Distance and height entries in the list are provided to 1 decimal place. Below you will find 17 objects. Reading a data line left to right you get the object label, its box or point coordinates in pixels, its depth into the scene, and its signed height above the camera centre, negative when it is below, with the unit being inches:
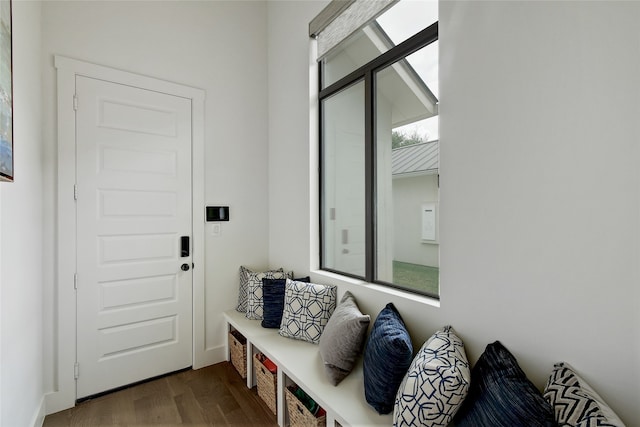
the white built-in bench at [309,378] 54.9 -34.8
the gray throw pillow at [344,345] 64.1 -28.0
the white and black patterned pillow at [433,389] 44.6 -25.8
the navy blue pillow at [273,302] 90.7 -26.2
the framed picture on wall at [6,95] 45.1 +18.0
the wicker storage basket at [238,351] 93.7 -43.3
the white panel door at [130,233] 83.9 -5.9
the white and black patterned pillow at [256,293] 97.7 -25.5
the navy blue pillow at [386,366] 52.9 -26.6
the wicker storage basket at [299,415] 60.9 -41.7
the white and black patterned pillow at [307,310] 81.3 -26.0
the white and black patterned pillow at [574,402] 34.1 -22.2
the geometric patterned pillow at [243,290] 104.2 -26.2
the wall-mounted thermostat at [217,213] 102.4 +0.0
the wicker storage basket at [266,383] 77.0 -43.9
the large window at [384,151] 67.4 +16.0
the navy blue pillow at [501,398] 37.0 -23.7
